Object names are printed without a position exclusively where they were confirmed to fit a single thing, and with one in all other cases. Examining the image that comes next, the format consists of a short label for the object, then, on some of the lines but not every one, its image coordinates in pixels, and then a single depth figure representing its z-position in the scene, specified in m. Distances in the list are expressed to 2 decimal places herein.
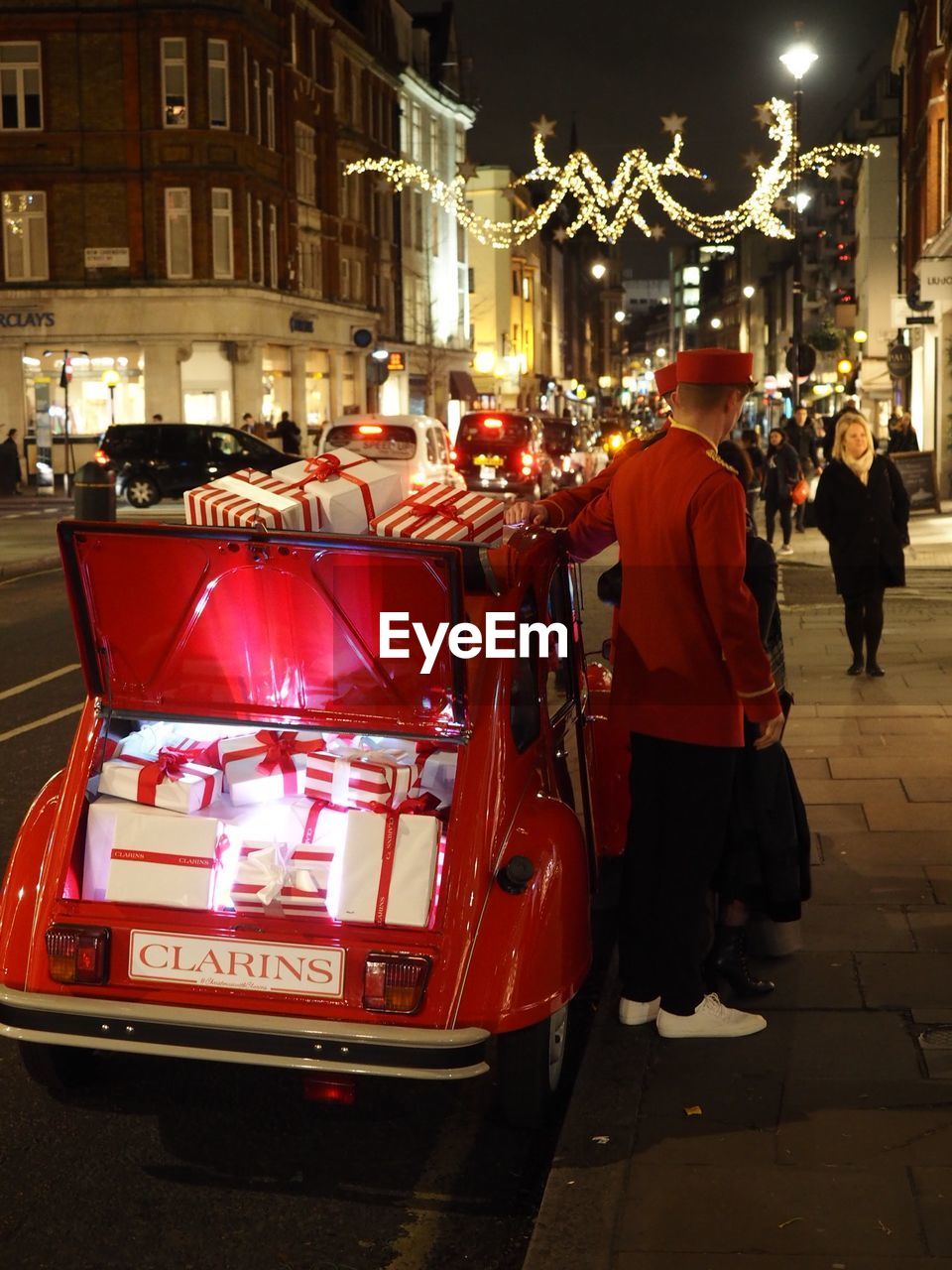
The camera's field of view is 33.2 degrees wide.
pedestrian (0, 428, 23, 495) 38.28
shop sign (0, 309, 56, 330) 43.88
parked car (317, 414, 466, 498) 25.69
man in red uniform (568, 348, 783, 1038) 4.34
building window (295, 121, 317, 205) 49.34
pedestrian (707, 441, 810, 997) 4.88
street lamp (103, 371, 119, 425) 39.44
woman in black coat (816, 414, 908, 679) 10.81
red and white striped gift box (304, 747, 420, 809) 4.26
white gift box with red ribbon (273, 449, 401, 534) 4.70
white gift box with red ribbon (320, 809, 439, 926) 4.08
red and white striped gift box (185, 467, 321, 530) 4.45
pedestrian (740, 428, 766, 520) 26.37
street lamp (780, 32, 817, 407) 27.19
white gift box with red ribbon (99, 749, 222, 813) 4.32
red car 3.98
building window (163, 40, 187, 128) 43.00
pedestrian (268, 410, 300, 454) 37.59
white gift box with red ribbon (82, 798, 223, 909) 4.19
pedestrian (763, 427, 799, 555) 19.91
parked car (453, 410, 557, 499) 33.00
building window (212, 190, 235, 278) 44.03
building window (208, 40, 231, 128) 43.38
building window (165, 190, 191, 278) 43.75
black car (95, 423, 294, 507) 33.28
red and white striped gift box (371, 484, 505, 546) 4.45
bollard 20.28
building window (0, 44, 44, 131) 43.47
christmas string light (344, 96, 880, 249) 25.62
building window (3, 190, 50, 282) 44.03
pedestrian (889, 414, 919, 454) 28.33
